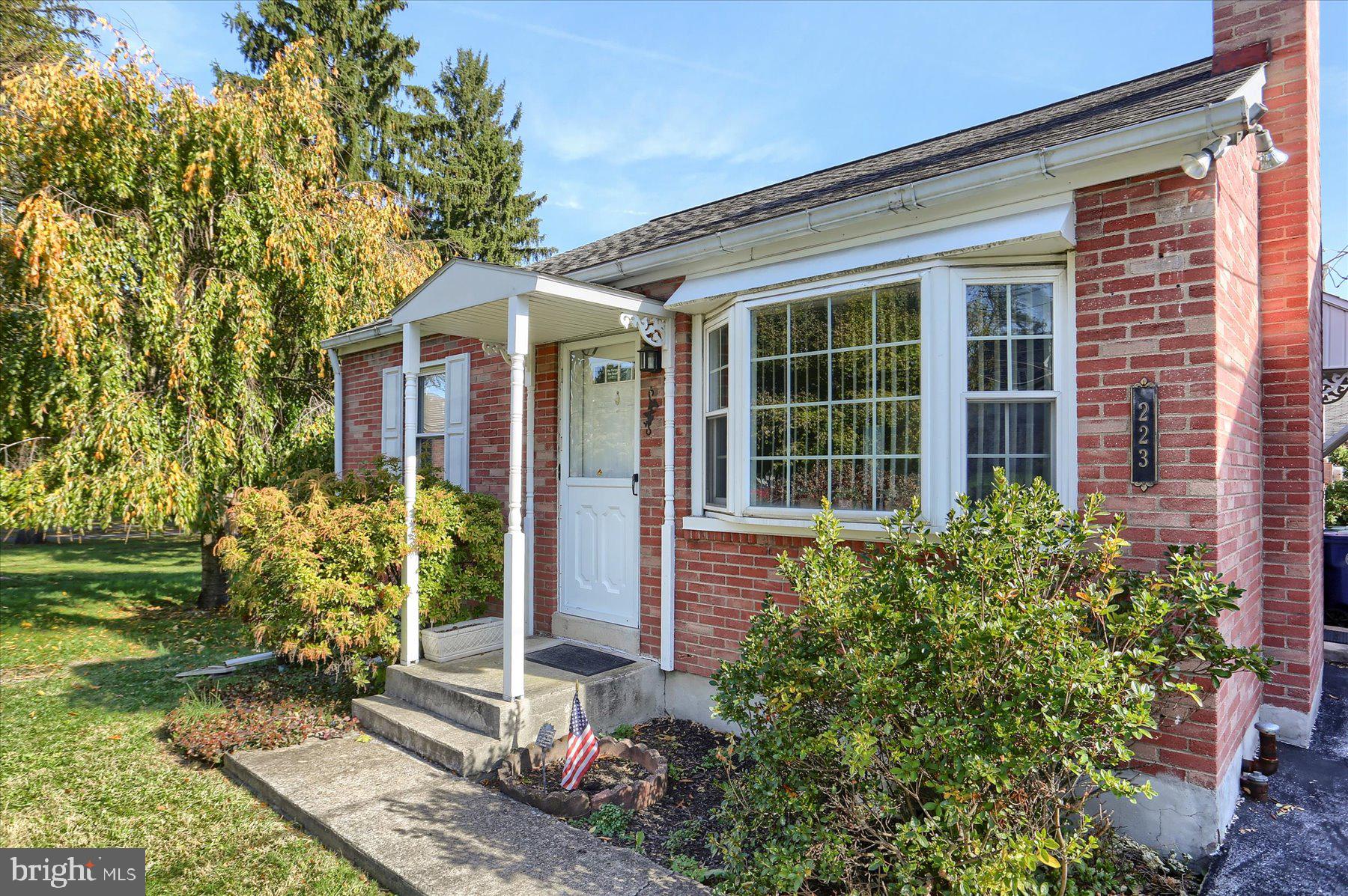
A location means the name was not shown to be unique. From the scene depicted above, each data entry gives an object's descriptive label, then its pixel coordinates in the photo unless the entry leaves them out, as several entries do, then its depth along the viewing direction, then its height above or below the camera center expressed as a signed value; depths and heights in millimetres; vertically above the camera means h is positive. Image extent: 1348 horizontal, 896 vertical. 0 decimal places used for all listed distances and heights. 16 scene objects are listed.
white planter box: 5668 -1521
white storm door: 5793 -253
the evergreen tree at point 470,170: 20031 +8306
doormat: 5301 -1604
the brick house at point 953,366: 3438 +545
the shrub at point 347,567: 5293 -903
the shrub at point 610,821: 3648 -1919
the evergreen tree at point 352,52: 18000 +10342
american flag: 3836 -1614
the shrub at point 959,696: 2627 -970
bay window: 3816 +362
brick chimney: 4703 +857
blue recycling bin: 7242 -1129
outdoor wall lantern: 5543 +711
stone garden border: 3811 -1863
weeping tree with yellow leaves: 7426 +1860
